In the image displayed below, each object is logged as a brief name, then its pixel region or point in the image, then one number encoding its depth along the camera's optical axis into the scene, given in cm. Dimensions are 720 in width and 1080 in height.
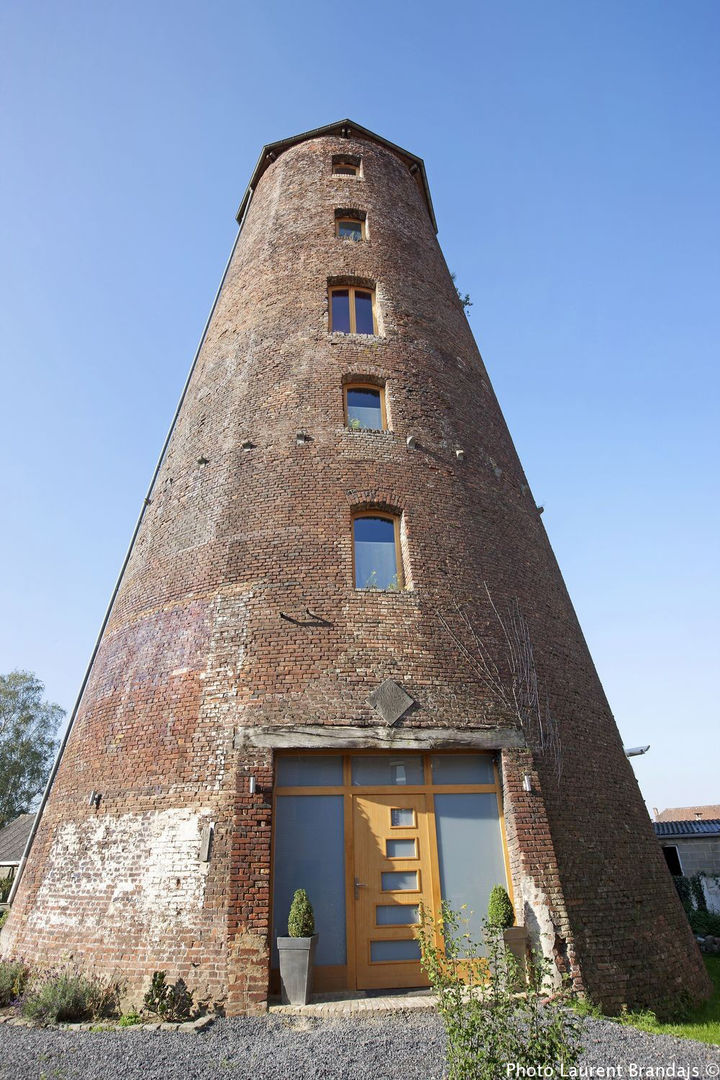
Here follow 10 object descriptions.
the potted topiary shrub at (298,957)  723
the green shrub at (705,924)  1509
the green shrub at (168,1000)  693
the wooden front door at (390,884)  790
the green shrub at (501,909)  769
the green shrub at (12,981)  793
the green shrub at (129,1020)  686
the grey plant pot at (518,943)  753
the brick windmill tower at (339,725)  793
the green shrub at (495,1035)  411
